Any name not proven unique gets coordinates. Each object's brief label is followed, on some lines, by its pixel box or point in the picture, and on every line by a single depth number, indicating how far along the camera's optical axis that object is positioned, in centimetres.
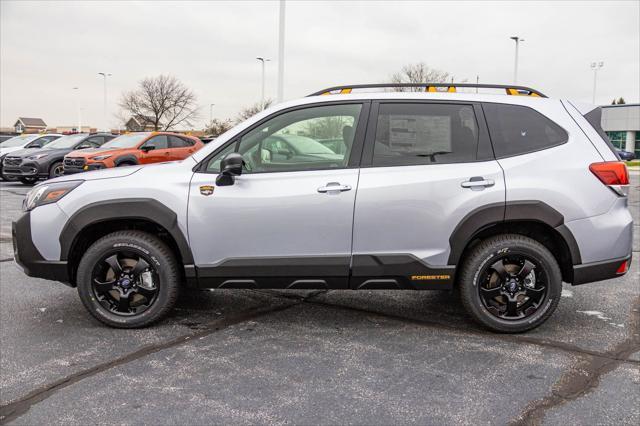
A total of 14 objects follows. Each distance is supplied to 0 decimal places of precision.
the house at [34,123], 11859
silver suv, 405
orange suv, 1392
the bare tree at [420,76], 4650
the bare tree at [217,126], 6454
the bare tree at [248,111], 5953
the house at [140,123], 5856
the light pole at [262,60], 4390
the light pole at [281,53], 1759
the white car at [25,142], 1952
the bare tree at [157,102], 5784
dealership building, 6088
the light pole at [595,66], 6844
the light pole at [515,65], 4216
